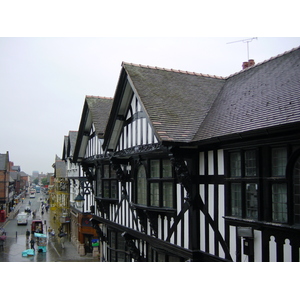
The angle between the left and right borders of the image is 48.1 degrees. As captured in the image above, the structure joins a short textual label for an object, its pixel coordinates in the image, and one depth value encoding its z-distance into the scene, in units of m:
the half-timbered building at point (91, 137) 13.49
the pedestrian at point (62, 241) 23.42
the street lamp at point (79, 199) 15.42
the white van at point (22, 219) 30.24
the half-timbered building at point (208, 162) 5.47
